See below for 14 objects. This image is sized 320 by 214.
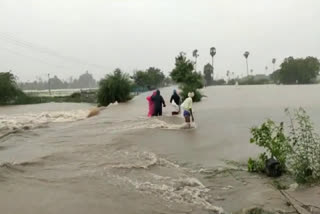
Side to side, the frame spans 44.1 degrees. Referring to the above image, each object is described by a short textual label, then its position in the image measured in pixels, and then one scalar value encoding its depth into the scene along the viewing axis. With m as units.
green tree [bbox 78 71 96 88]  152.50
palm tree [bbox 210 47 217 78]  122.19
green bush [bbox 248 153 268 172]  8.54
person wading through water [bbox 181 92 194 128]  15.85
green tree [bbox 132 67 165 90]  63.74
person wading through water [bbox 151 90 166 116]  19.56
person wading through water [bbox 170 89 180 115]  21.09
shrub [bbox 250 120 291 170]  8.10
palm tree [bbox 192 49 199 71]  110.44
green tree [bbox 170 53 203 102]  40.90
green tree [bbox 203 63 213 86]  116.19
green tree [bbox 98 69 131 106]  38.75
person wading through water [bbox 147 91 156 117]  20.28
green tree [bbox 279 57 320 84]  97.38
